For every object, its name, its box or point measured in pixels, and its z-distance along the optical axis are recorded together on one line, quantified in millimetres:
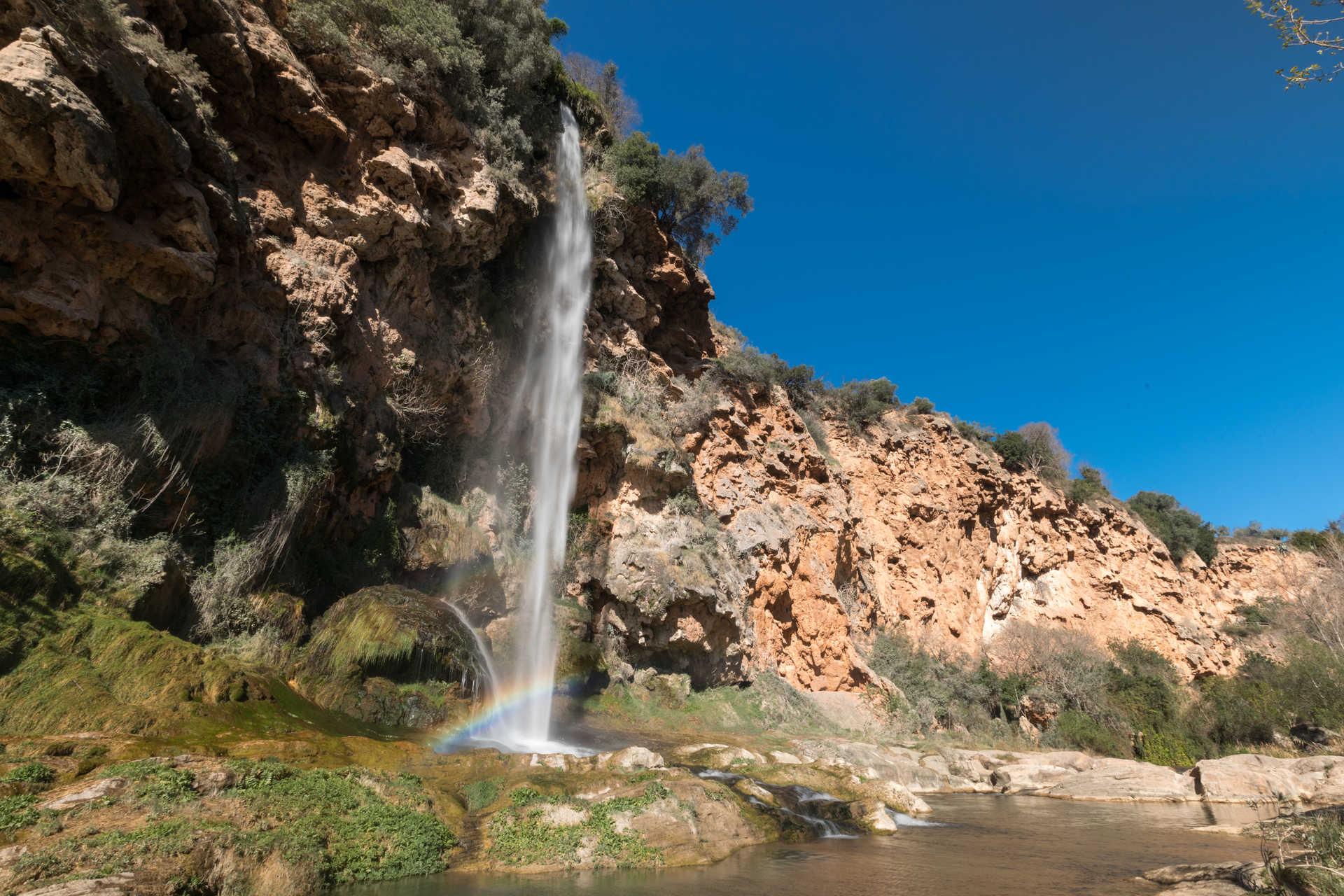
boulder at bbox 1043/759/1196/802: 16484
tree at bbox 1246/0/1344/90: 5926
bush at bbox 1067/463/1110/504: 36219
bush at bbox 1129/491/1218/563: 38500
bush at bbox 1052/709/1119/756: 24984
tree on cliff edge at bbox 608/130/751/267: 23766
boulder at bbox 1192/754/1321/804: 15922
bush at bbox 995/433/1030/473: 36031
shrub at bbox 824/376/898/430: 33594
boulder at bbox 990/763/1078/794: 17875
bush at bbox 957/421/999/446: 36250
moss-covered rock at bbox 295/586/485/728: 11109
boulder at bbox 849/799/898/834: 9742
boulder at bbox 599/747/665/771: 9344
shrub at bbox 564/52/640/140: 26203
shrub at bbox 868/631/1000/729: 25109
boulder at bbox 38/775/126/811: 4949
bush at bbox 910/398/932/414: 35062
